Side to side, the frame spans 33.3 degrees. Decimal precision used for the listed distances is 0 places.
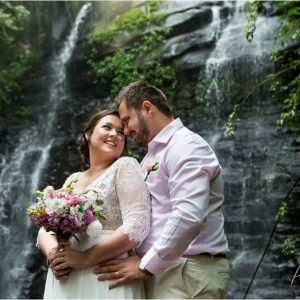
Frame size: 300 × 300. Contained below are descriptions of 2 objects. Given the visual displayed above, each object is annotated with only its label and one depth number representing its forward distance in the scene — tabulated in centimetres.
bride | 202
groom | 191
